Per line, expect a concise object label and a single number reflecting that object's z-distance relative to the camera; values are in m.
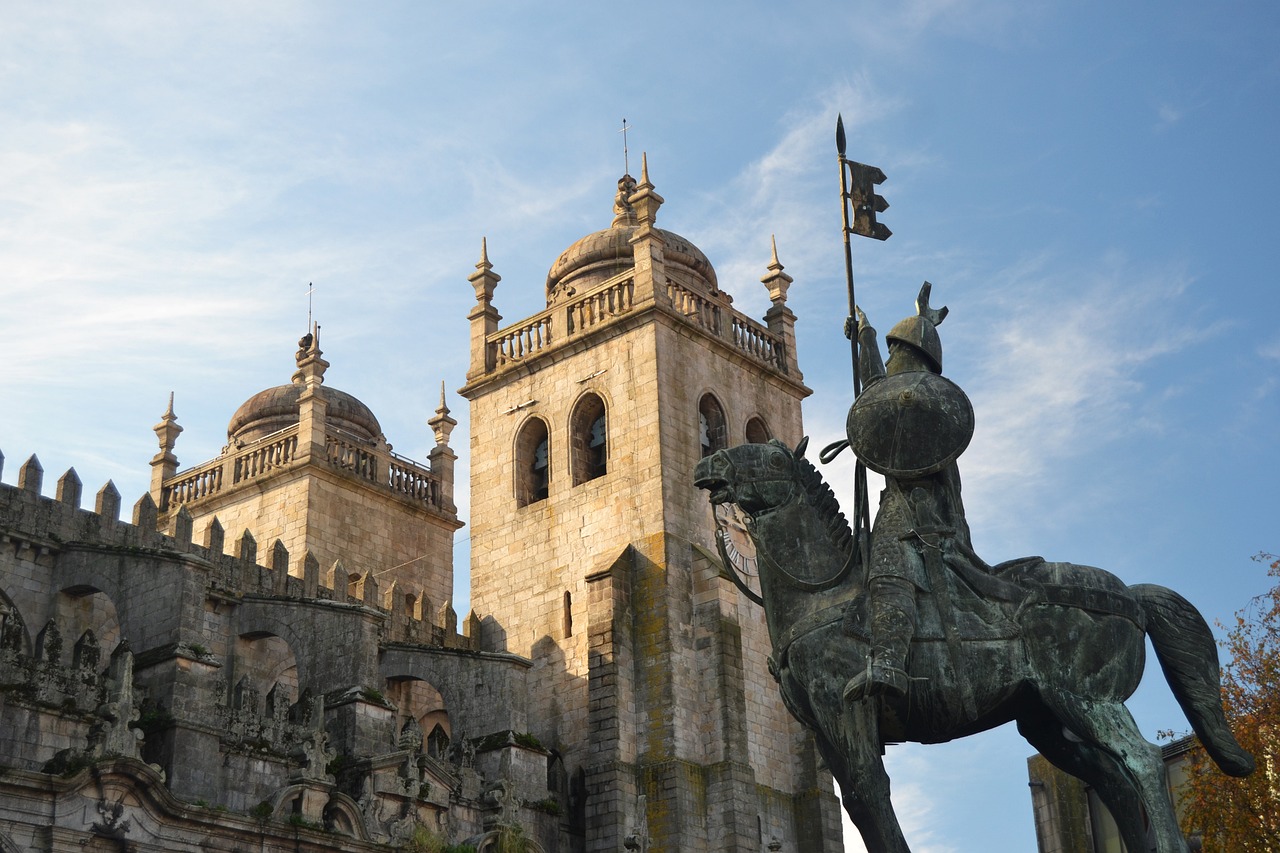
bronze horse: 10.16
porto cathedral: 24.22
